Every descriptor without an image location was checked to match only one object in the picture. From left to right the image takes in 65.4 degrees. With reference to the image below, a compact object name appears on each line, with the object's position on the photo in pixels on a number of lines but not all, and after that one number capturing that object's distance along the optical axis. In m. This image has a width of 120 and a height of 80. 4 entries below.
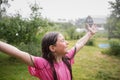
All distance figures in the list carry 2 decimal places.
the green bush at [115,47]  6.18
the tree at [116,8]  5.66
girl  0.78
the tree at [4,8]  5.32
